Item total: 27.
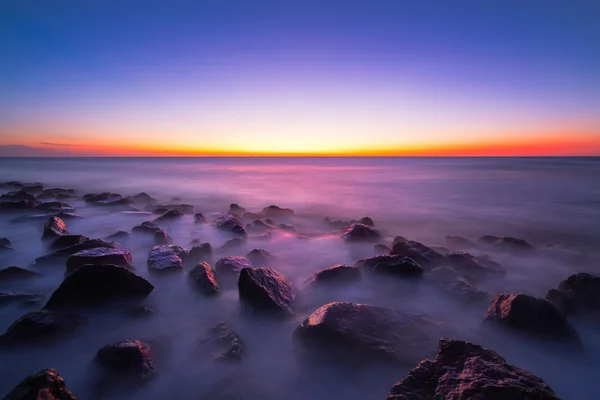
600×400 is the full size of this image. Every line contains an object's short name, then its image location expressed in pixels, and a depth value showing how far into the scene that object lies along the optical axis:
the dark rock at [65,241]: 5.97
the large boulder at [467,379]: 1.95
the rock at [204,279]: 4.35
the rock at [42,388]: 1.92
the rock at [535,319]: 3.37
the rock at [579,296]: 3.93
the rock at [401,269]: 4.89
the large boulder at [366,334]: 3.04
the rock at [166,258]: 5.06
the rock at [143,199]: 14.86
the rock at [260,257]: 5.92
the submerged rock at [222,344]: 3.11
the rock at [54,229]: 6.64
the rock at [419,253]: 5.47
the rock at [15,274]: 4.55
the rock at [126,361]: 2.72
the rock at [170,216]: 9.27
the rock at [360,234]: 7.47
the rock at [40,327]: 3.06
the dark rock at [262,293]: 3.81
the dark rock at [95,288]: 3.56
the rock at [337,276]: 4.82
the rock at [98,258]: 4.63
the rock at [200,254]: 5.77
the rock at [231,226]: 7.76
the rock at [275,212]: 11.69
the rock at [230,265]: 4.93
